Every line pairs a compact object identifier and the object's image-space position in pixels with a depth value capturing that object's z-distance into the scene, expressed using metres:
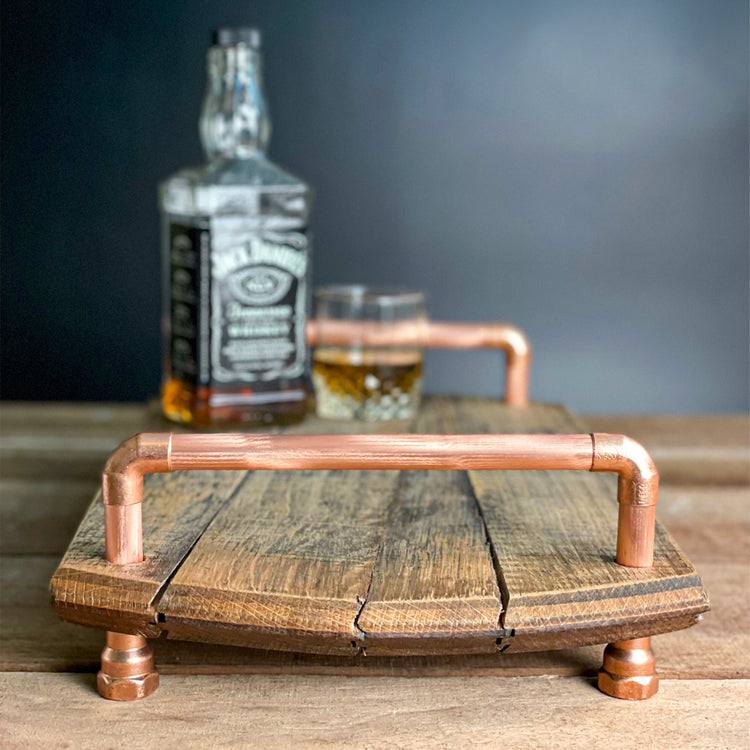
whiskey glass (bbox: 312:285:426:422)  1.03
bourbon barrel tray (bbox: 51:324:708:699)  0.59
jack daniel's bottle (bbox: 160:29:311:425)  0.97
